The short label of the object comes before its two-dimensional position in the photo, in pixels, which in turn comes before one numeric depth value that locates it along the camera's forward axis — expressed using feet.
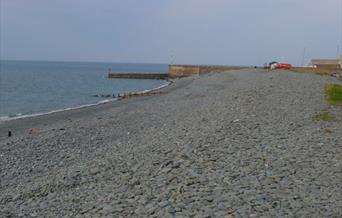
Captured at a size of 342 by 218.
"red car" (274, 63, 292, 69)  247.19
